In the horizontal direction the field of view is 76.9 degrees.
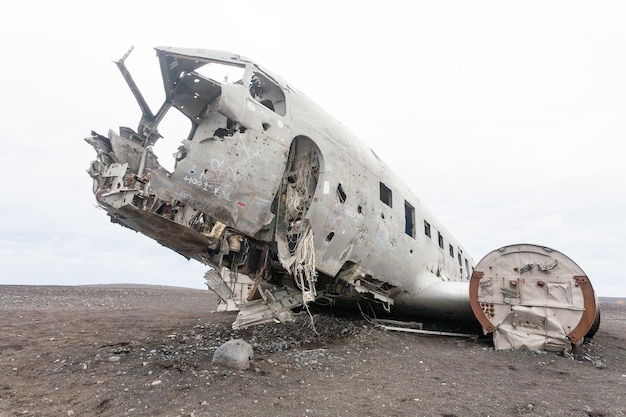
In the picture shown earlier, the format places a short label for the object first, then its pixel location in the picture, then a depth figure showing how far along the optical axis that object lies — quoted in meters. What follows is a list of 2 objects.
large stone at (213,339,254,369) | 5.88
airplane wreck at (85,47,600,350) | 5.64
